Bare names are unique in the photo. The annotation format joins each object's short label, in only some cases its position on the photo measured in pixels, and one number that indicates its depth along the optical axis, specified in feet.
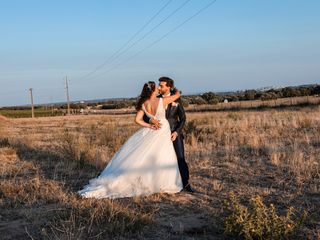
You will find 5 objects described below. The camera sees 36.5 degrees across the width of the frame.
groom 29.12
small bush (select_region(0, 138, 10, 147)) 59.36
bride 28.30
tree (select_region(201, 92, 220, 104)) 297.33
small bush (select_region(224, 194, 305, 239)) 18.11
